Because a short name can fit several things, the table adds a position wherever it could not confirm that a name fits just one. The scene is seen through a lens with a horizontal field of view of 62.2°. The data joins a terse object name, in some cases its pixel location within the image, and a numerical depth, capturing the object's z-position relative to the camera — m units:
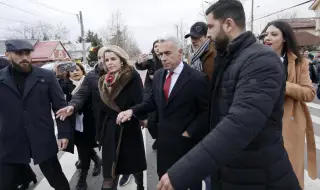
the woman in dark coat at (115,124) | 3.12
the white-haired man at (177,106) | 2.50
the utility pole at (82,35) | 28.62
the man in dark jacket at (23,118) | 2.79
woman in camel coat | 2.58
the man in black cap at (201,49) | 3.07
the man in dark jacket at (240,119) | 1.20
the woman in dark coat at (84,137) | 3.79
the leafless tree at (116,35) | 41.11
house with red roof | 42.37
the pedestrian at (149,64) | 4.59
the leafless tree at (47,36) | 69.88
